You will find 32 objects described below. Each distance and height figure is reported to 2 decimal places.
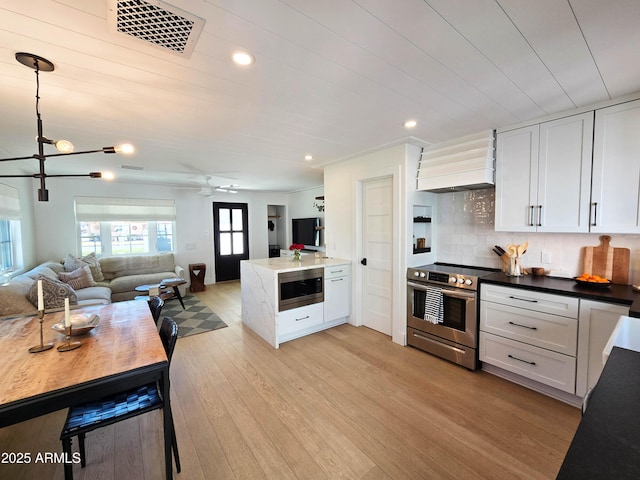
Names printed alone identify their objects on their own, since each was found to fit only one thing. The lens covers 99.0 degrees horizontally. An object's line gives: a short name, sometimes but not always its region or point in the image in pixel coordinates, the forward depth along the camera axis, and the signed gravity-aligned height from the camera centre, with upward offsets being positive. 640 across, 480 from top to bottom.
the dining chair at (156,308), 2.25 -0.67
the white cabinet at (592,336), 1.97 -0.84
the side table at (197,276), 6.13 -1.10
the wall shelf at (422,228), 3.34 -0.04
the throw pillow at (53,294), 2.85 -0.73
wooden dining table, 1.15 -0.69
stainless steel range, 2.68 -0.91
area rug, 3.85 -1.43
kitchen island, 3.23 -0.91
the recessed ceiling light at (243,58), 1.52 +0.96
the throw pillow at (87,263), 4.64 -0.62
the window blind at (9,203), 3.38 +0.34
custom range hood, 2.77 +0.65
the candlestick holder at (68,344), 1.54 -0.67
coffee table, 4.59 -1.01
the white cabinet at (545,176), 2.31 +0.44
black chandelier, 1.52 +0.54
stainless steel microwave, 3.23 -0.77
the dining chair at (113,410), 1.35 -0.99
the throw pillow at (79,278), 4.27 -0.79
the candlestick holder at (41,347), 1.51 -0.67
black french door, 7.04 -0.29
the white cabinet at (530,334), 2.17 -0.95
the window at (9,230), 3.48 -0.02
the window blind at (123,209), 5.30 +0.39
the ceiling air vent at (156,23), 1.17 +0.95
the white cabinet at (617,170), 2.08 +0.42
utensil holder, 2.72 -0.44
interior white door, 3.46 -0.37
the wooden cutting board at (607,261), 2.30 -0.33
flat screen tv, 6.52 -0.12
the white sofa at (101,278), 2.72 -0.79
